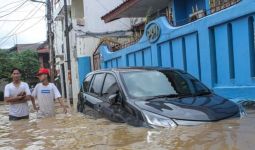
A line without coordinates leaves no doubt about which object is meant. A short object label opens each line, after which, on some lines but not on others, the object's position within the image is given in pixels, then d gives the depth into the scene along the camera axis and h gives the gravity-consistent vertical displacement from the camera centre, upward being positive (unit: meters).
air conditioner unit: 18.20 +3.35
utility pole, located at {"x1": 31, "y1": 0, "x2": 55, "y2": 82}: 18.71 +3.23
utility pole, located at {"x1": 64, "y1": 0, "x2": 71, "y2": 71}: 15.66 +2.39
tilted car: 4.39 -0.38
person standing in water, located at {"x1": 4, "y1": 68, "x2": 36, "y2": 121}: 6.47 -0.31
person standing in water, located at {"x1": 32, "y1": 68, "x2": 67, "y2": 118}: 6.74 -0.31
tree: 33.55 +2.03
